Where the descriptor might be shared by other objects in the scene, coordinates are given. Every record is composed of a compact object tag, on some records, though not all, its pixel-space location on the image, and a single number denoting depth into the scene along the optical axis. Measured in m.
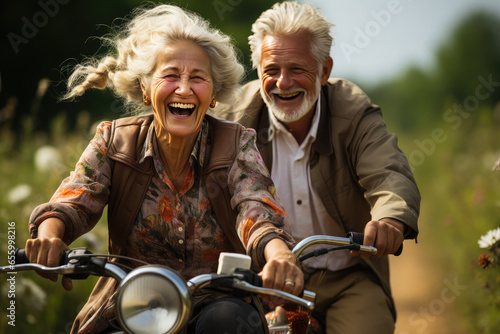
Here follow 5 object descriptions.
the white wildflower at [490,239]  7.86
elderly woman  5.39
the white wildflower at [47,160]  11.39
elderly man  7.20
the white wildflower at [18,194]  10.66
